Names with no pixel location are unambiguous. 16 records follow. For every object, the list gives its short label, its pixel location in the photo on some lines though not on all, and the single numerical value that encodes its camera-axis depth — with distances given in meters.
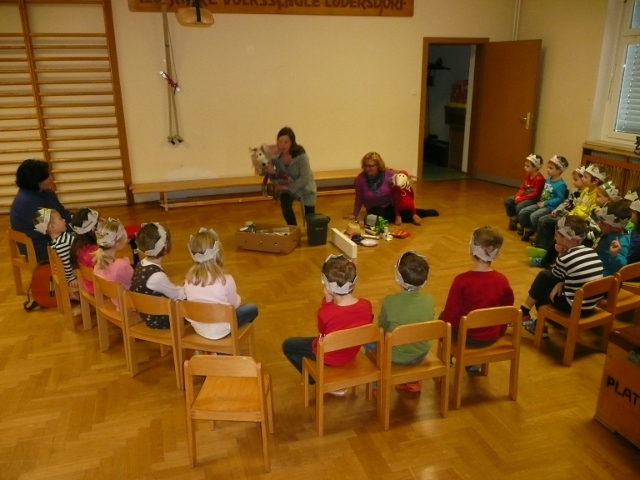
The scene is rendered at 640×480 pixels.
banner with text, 6.40
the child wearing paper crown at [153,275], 2.96
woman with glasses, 5.88
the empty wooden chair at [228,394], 2.15
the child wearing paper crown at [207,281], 2.82
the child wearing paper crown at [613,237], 3.45
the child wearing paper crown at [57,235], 3.69
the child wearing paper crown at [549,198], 5.27
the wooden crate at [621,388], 2.43
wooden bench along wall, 6.68
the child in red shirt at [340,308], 2.55
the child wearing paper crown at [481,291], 2.80
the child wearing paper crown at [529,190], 5.60
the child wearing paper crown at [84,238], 3.55
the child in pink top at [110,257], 3.23
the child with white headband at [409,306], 2.63
